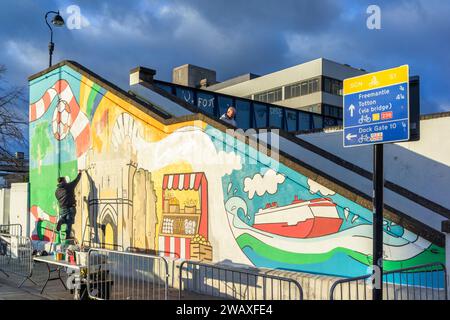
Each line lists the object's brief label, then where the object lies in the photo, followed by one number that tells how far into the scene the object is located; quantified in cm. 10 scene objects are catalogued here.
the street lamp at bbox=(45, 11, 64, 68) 1467
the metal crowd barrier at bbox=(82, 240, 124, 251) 1162
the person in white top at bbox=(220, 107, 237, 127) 1076
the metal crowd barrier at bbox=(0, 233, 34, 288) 1131
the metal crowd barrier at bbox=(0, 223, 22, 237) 1582
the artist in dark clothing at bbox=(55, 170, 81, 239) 1342
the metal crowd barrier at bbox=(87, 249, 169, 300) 832
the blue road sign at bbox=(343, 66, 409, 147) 440
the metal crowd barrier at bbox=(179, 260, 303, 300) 737
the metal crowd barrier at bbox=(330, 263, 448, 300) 605
